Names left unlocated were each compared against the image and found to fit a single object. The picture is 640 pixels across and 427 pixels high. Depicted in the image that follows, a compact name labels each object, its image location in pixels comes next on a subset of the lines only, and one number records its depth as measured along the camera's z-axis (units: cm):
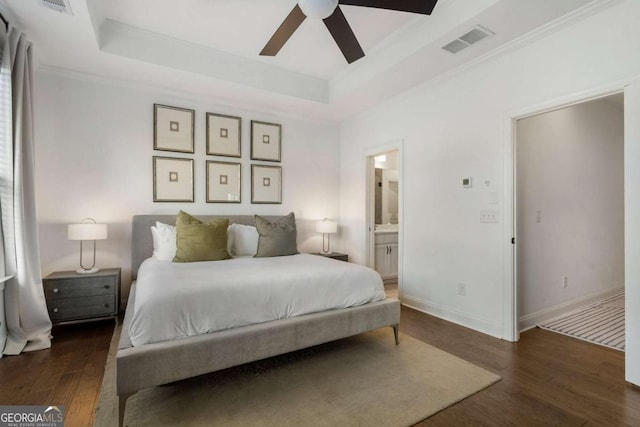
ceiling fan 210
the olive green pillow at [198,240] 316
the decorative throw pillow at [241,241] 376
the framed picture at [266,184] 449
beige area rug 176
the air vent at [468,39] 262
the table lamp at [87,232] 308
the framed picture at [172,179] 384
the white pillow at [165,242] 331
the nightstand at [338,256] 461
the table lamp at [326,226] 464
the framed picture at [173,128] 384
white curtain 254
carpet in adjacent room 292
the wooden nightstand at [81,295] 296
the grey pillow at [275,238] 357
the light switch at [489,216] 300
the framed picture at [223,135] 417
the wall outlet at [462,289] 329
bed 174
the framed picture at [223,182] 417
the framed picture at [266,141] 449
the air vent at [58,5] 228
